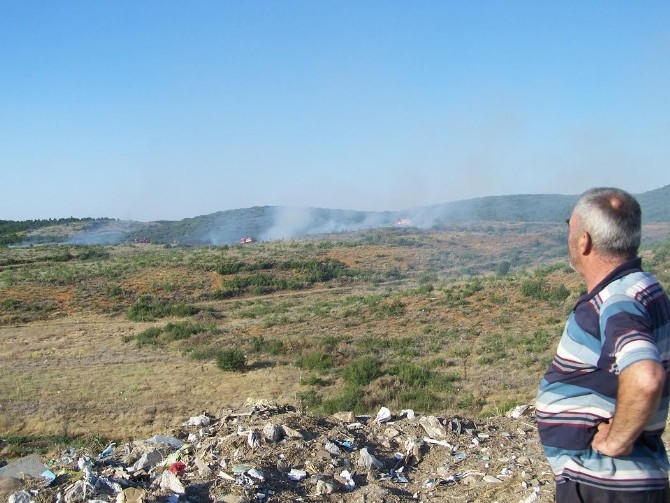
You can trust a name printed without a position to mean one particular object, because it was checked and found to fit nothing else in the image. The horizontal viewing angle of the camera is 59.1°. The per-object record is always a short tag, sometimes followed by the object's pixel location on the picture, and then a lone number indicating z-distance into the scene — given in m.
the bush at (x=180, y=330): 19.20
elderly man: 1.95
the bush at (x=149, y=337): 18.49
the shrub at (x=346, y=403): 10.94
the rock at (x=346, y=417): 6.91
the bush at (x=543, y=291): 21.02
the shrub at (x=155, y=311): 23.95
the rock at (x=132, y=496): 4.32
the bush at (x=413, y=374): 12.41
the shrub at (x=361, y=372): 12.90
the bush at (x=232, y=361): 14.75
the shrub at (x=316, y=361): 14.65
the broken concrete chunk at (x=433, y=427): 6.16
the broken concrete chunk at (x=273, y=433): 5.67
